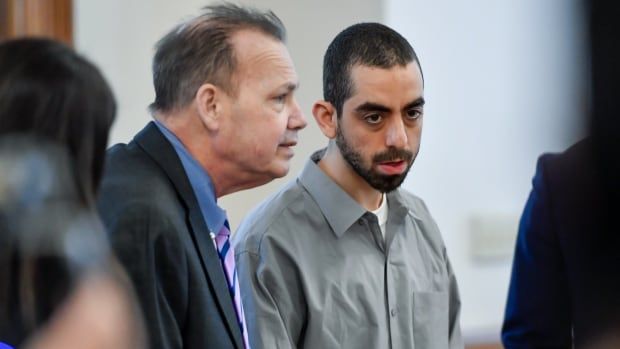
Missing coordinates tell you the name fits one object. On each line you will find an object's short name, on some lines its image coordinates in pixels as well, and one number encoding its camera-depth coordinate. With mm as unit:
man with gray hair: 4768
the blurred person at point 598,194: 2361
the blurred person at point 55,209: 3769
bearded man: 5043
